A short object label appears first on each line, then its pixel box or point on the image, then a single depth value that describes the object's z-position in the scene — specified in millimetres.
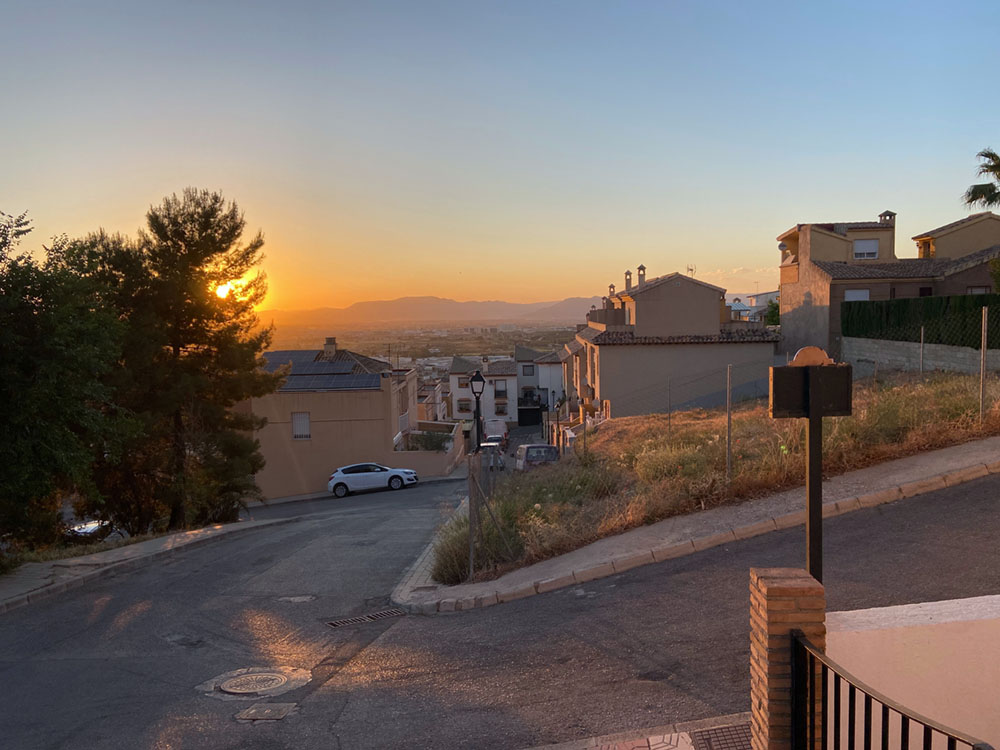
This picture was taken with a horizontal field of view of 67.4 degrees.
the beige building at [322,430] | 37031
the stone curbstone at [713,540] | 9586
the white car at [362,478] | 34844
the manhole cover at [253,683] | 7527
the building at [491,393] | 72500
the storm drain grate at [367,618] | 9953
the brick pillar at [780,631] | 4281
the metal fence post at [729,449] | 11203
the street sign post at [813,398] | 5609
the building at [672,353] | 34562
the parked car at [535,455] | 26234
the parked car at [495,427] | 65938
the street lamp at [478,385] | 17342
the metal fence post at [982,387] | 11789
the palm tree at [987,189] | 32812
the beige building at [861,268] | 35125
